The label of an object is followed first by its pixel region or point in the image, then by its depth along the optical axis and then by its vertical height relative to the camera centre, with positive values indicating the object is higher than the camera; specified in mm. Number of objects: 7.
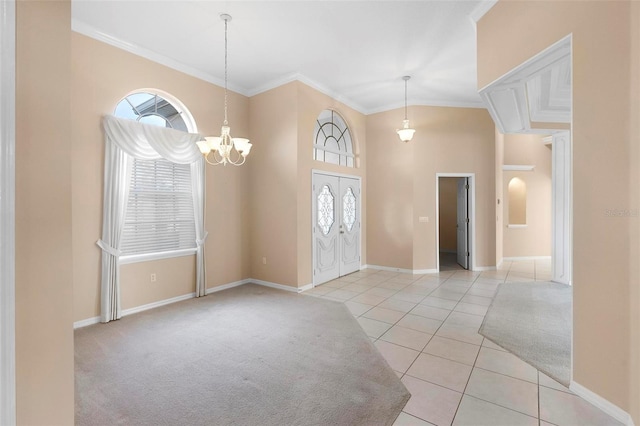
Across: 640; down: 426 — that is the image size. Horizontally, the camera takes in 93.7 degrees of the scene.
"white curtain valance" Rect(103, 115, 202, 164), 3826 +1000
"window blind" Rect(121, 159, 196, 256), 4148 +38
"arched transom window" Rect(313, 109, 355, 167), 5791 +1482
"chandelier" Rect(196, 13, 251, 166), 3447 +803
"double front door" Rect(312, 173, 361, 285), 5590 -287
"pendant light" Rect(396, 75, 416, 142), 5402 +1442
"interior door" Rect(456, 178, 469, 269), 6723 -219
